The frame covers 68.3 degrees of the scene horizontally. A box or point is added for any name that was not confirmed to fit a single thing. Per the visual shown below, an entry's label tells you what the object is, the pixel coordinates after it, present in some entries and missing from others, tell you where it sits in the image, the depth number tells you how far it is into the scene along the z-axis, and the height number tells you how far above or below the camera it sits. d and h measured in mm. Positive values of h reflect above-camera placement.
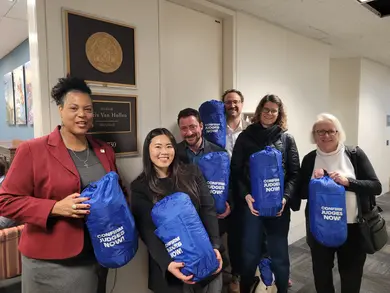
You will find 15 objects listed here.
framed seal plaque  1690 +483
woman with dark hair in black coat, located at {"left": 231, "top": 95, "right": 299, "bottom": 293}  1948 -371
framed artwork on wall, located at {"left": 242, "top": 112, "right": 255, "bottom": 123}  2736 +100
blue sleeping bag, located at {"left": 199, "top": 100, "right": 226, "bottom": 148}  2033 +32
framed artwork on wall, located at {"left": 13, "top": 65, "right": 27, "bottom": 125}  4047 +458
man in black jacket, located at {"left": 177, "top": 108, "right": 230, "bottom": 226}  1869 -100
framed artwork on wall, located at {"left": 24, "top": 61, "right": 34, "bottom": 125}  3850 +473
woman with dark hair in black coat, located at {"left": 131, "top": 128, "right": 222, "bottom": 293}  1406 -363
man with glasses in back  2119 -106
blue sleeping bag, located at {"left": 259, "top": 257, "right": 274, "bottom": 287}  2023 -1032
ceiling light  2528 +1091
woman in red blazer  1193 -304
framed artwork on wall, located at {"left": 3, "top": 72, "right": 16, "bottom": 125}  4477 +487
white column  1566 +362
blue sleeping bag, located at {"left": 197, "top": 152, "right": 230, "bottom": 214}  1744 -281
